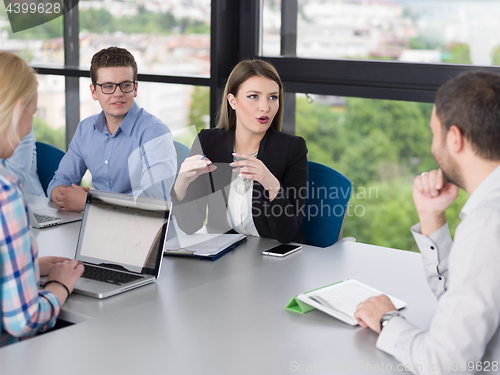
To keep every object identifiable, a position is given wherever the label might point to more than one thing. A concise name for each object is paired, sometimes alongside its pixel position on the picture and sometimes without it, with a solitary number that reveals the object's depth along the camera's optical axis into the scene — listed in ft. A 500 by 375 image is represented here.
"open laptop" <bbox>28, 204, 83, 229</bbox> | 7.23
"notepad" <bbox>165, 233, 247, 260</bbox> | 6.23
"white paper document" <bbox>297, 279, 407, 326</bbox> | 4.67
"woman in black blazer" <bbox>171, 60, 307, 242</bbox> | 7.31
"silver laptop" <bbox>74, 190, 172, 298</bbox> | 5.53
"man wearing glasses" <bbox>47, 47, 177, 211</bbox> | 8.58
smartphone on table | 6.25
